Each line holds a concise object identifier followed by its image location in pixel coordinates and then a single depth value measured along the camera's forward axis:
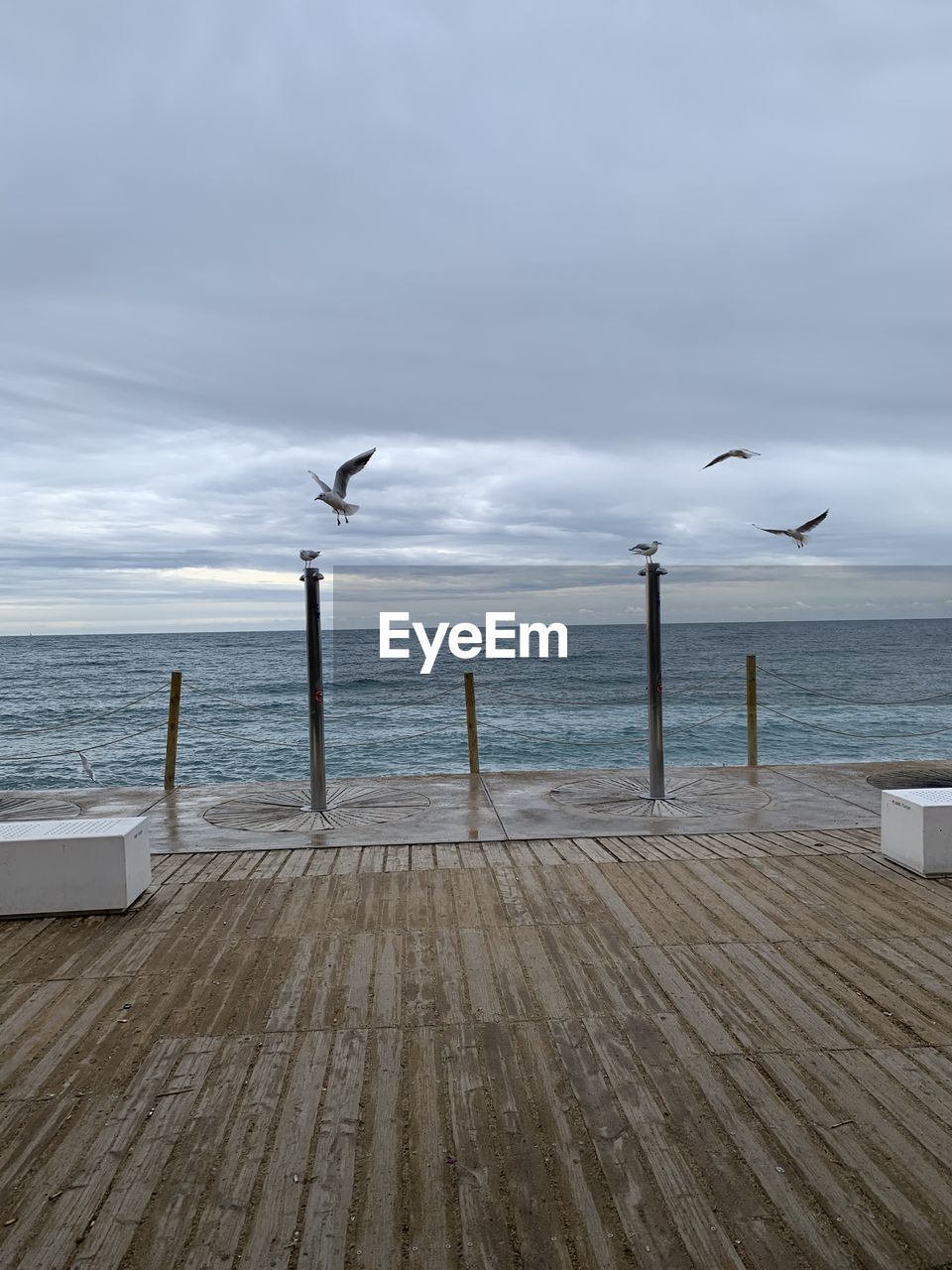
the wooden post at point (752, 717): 8.08
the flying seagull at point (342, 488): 5.54
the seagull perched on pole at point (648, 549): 6.40
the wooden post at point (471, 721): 7.88
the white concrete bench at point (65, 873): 4.19
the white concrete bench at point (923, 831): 4.65
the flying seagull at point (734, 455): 6.32
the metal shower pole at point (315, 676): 6.14
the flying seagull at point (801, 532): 6.49
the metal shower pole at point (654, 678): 6.32
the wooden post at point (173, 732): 7.38
